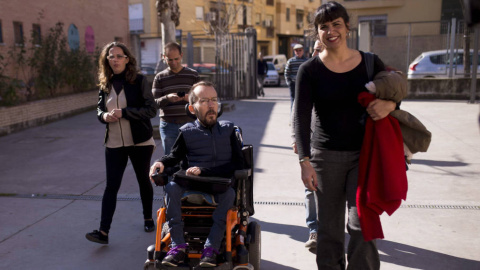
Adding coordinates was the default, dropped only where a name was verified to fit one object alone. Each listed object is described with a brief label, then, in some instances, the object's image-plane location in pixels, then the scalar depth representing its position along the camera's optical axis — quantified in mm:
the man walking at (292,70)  7460
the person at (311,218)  4033
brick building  12000
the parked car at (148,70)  21531
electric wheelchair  3217
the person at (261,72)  18531
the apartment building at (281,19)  22859
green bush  11195
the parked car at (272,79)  25484
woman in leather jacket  4238
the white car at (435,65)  16531
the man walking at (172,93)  4805
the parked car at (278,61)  30062
